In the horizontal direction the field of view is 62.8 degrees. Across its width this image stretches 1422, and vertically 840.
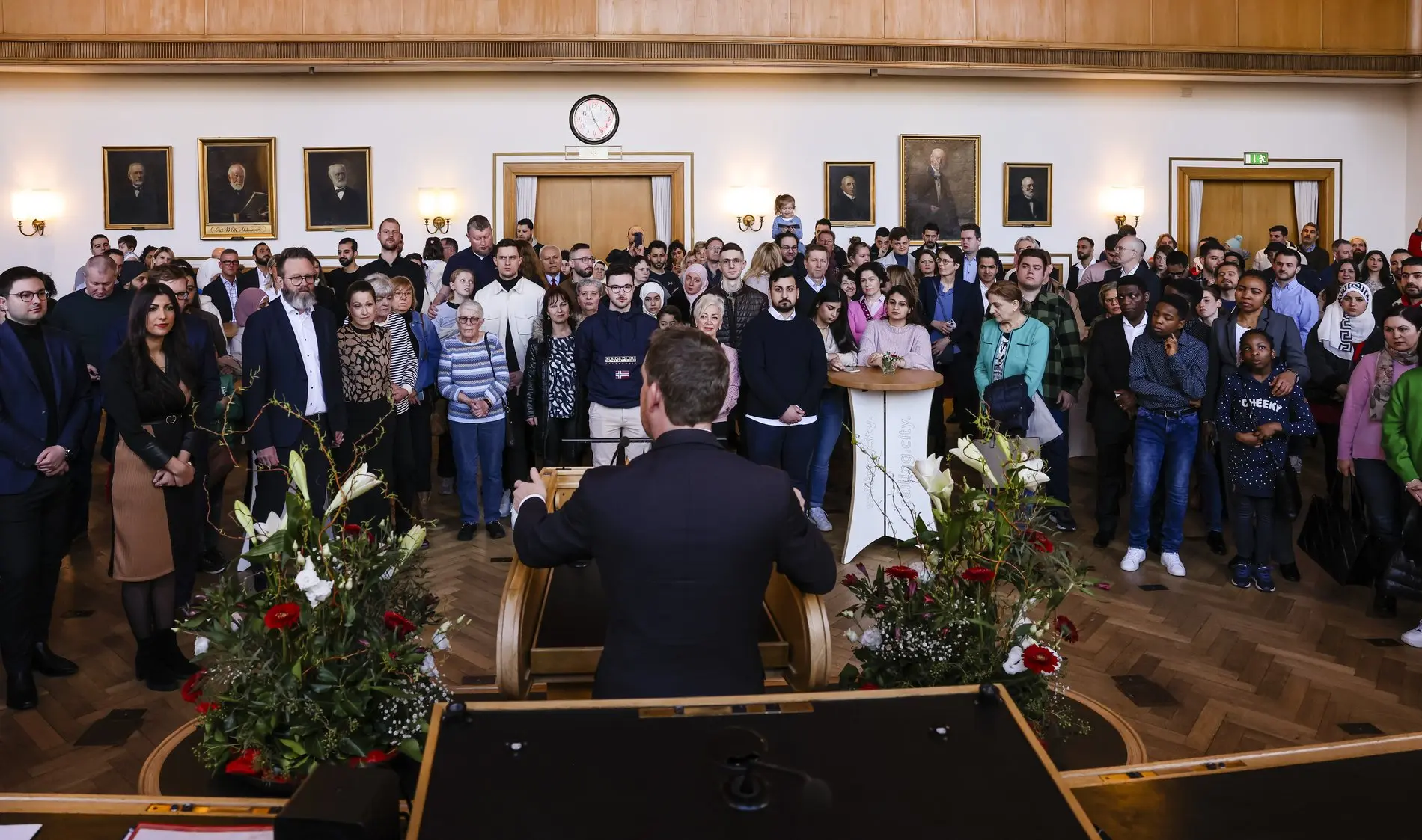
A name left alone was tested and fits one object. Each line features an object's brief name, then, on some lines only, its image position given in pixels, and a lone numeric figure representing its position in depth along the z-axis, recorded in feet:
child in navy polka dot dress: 19.31
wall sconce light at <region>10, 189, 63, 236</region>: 41.06
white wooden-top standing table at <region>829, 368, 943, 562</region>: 20.70
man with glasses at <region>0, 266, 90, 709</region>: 14.33
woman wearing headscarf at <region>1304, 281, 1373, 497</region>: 23.34
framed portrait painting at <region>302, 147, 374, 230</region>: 41.55
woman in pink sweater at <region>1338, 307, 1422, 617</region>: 17.66
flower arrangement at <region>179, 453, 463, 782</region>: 8.14
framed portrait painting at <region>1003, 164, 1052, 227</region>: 43.83
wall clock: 42.09
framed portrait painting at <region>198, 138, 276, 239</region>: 41.37
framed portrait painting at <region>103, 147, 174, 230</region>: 41.29
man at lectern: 8.09
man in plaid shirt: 23.97
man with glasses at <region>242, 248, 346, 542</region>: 17.84
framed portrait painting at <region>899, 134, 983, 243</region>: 43.29
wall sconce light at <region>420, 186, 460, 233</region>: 41.63
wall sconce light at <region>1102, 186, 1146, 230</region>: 44.21
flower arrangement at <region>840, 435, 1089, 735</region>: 9.25
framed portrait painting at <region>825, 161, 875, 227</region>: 43.09
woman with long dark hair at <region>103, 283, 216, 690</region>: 14.94
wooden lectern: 9.76
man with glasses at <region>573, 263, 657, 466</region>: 22.39
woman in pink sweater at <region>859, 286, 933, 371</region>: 22.74
